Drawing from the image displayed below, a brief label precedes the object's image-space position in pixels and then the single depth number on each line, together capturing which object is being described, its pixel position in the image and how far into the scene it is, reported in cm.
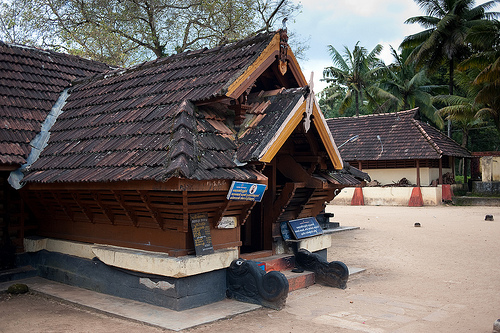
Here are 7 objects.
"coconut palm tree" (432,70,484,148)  2530
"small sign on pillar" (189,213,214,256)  625
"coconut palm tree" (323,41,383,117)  3447
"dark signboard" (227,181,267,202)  614
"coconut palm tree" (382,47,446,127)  3397
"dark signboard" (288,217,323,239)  827
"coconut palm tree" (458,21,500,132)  2116
